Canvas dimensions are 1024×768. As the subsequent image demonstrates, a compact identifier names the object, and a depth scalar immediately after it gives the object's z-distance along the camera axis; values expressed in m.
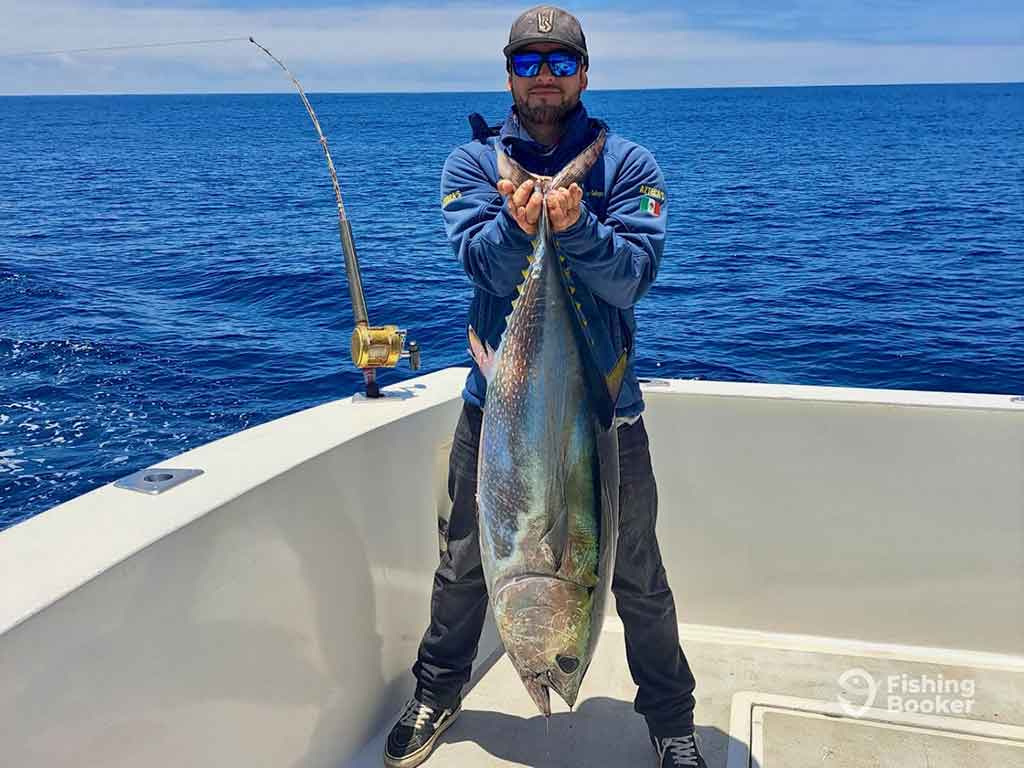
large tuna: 1.63
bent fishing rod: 2.78
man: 1.80
